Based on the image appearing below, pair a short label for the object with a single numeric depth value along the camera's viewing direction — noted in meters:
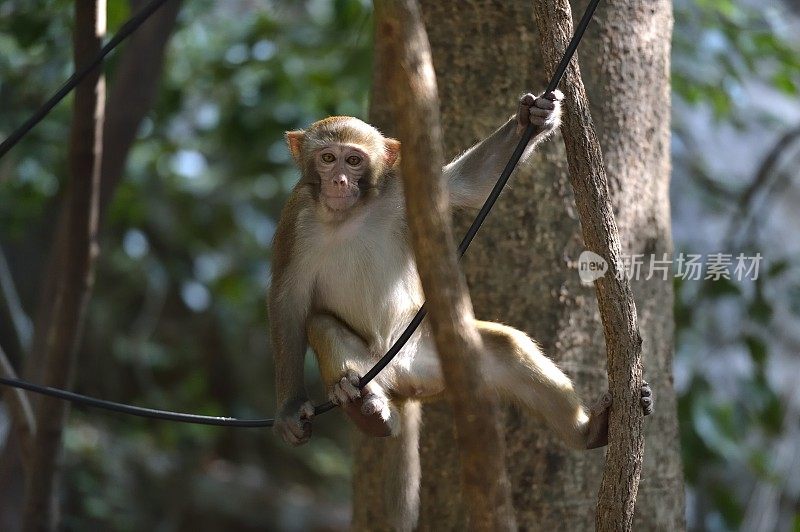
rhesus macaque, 7.56
